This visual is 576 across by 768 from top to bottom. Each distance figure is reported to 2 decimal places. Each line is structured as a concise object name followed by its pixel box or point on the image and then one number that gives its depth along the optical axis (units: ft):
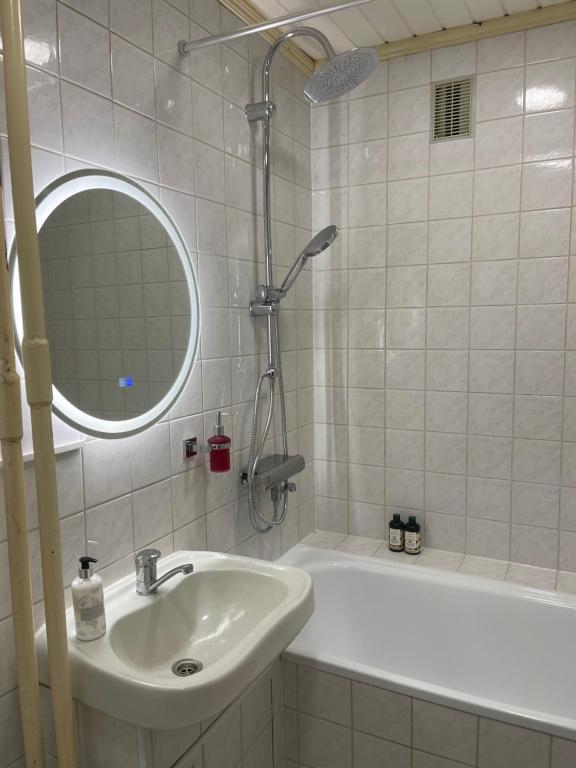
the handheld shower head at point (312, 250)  6.35
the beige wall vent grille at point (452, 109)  7.09
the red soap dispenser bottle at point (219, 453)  5.60
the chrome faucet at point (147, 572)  4.56
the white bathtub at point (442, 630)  6.31
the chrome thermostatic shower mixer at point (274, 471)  6.55
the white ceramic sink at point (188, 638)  3.38
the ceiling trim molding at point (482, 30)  6.49
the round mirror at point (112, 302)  4.17
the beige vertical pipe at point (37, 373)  3.24
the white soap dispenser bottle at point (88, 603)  3.83
